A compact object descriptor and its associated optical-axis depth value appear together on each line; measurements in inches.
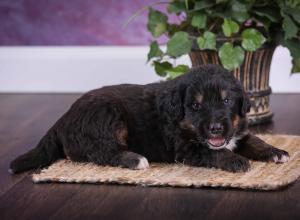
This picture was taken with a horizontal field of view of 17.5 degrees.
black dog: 154.4
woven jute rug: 147.4
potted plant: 193.2
